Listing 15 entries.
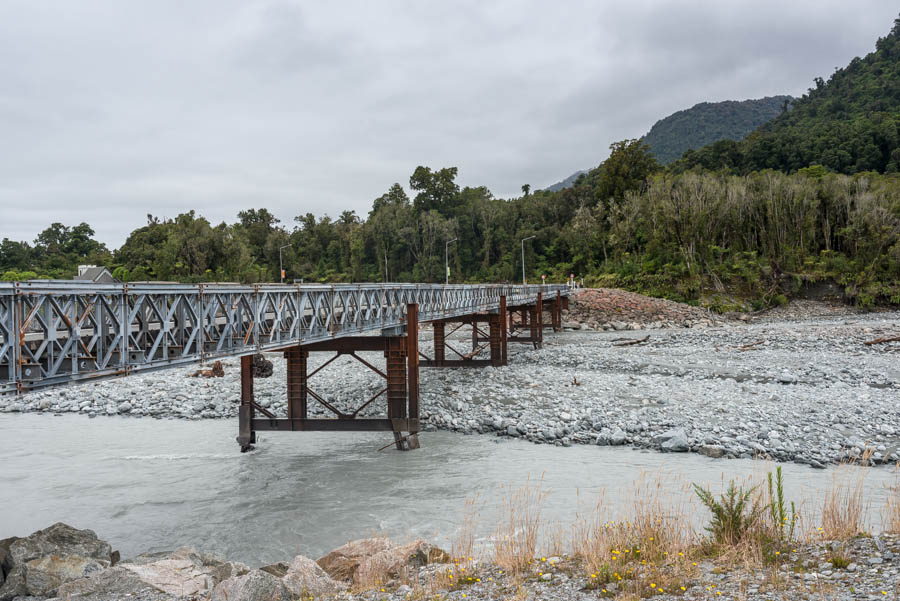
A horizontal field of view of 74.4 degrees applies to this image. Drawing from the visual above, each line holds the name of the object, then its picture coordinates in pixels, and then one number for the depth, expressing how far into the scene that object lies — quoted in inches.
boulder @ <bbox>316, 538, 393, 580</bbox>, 317.4
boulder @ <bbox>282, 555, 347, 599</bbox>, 283.9
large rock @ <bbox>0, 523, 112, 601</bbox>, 320.5
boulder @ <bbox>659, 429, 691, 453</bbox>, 589.9
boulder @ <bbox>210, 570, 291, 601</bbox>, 267.7
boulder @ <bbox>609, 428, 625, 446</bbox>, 625.9
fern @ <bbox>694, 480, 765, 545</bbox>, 293.4
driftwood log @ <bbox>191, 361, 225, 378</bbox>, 1138.0
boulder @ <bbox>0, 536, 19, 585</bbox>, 337.1
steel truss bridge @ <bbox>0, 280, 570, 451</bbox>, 286.7
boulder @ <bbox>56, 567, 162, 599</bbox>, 301.7
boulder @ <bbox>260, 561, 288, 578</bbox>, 321.5
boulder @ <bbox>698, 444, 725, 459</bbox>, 563.8
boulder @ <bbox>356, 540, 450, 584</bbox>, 303.0
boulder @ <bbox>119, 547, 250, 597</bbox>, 306.7
